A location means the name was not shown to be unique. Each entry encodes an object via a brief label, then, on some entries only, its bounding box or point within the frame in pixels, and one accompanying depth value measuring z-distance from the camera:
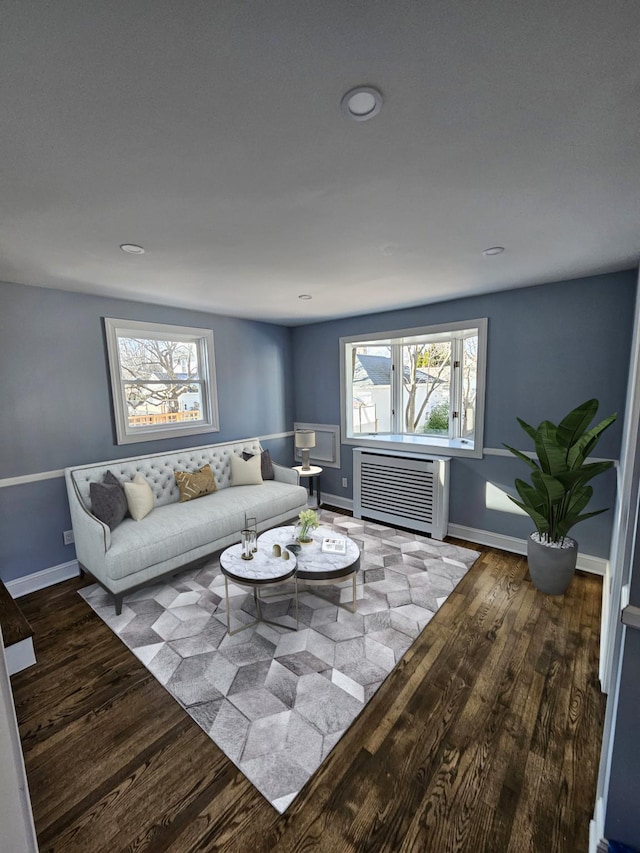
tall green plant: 2.53
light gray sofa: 2.65
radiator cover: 3.71
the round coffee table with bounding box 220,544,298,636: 2.24
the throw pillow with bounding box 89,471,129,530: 2.90
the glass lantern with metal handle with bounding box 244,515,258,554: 2.58
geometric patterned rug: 1.67
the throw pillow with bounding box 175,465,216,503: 3.60
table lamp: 4.58
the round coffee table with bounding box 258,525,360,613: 2.34
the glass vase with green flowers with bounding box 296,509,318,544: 2.72
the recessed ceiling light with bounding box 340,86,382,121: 1.02
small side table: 4.43
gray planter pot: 2.70
